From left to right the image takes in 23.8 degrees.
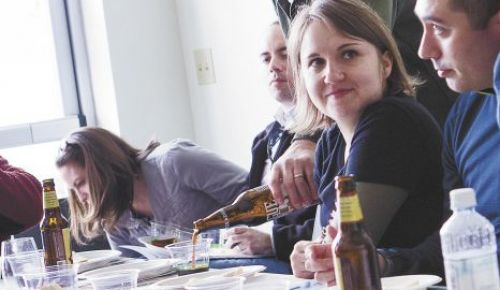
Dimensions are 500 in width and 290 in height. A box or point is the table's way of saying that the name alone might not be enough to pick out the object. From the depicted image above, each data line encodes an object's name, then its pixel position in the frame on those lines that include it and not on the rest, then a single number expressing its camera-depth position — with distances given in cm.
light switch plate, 357
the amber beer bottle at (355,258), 151
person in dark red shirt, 276
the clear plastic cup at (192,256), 207
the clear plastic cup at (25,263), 216
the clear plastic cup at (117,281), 194
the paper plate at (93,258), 236
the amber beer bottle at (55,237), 219
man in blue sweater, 171
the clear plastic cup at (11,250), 219
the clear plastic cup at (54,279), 190
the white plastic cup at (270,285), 178
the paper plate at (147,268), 209
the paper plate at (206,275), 191
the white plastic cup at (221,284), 173
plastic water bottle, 140
